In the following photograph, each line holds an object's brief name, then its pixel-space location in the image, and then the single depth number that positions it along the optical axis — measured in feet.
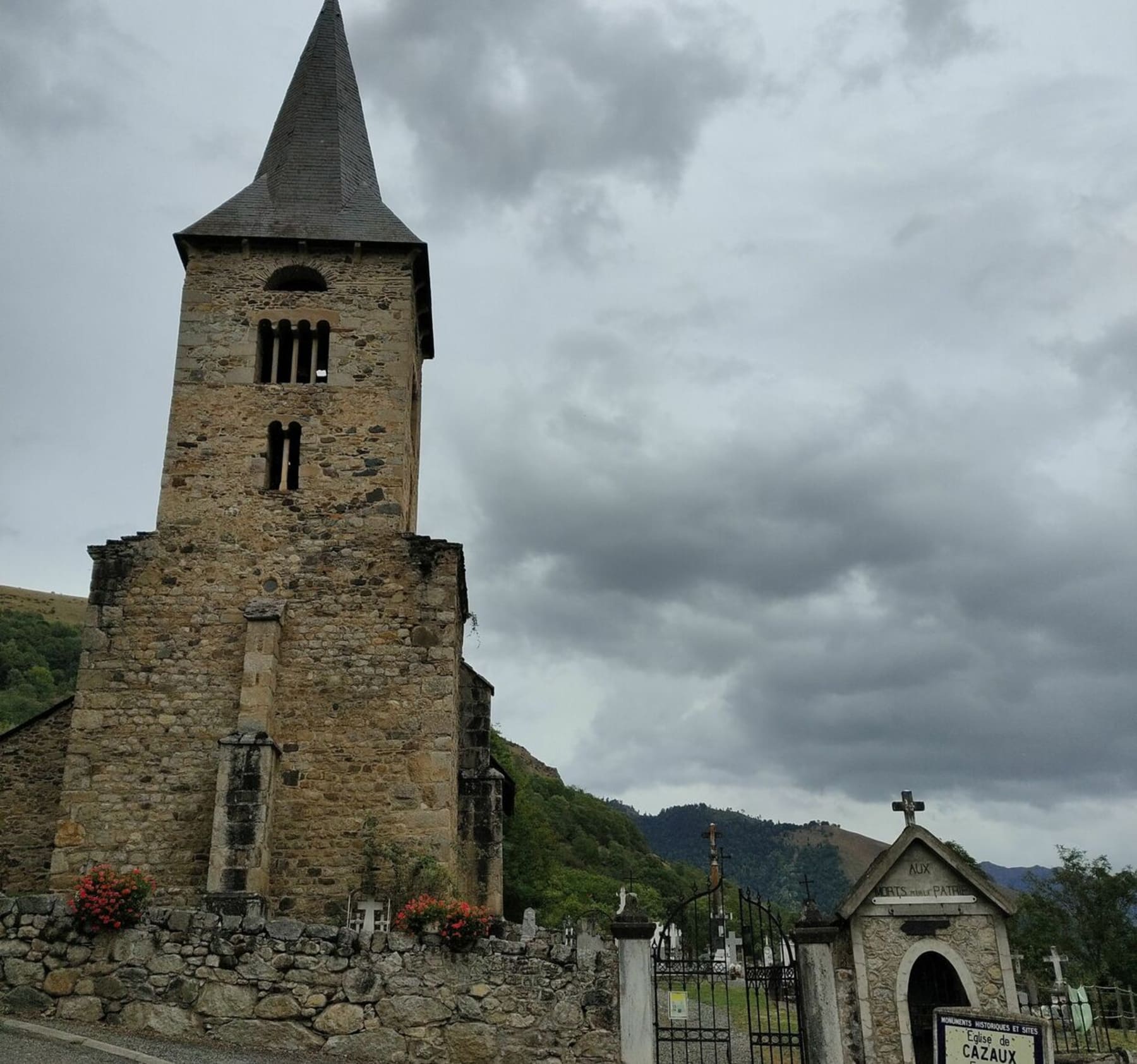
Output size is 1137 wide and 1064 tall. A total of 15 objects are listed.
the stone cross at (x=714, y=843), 92.18
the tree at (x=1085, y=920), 134.00
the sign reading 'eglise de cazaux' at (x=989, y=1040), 29.86
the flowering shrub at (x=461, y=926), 35.50
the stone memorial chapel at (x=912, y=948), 40.32
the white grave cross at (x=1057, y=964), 71.31
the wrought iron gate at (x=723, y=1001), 38.34
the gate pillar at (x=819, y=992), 38.22
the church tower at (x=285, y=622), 50.49
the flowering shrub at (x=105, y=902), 34.04
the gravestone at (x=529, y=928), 38.32
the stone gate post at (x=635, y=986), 35.86
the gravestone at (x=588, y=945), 37.32
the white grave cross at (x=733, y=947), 99.55
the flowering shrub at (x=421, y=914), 36.11
